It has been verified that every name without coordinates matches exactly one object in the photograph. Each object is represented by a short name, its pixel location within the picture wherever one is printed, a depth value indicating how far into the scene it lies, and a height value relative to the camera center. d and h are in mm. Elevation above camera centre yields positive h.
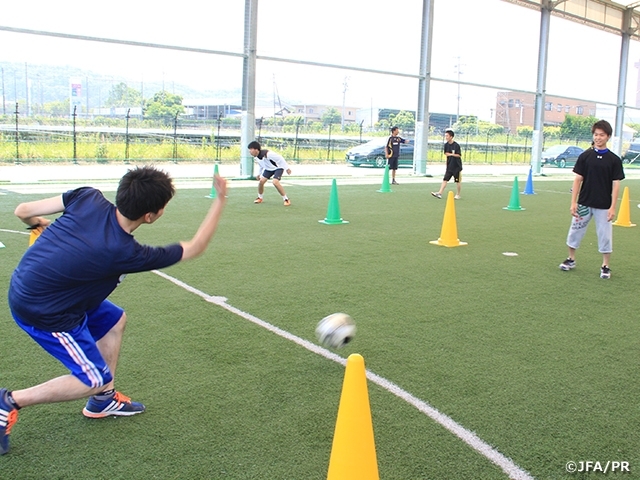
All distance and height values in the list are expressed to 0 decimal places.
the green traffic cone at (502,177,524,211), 13273 -484
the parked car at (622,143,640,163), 37594 +1935
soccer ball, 4078 -1065
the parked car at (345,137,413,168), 27891 +929
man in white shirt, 12394 +67
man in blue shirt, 2736 -467
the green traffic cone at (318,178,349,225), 10383 -701
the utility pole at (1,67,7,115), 23203 +2059
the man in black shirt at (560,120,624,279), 6691 -83
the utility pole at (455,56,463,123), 33872 +3662
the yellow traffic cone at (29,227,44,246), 3288 -383
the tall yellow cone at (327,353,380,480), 2404 -1052
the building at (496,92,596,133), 39341 +5241
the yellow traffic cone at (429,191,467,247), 8555 -775
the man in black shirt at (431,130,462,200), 14656 +464
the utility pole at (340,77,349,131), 33144 +4813
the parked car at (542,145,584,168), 33469 +1503
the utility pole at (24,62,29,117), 23456 +3293
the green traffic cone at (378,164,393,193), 16281 -262
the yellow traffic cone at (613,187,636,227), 11125 -609
